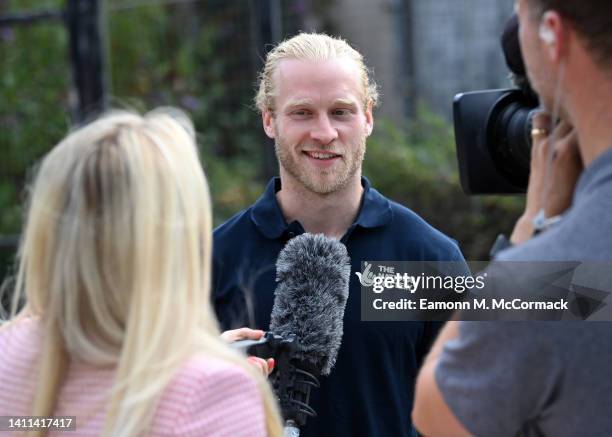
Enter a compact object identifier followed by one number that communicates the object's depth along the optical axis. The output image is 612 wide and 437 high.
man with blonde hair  5.14
